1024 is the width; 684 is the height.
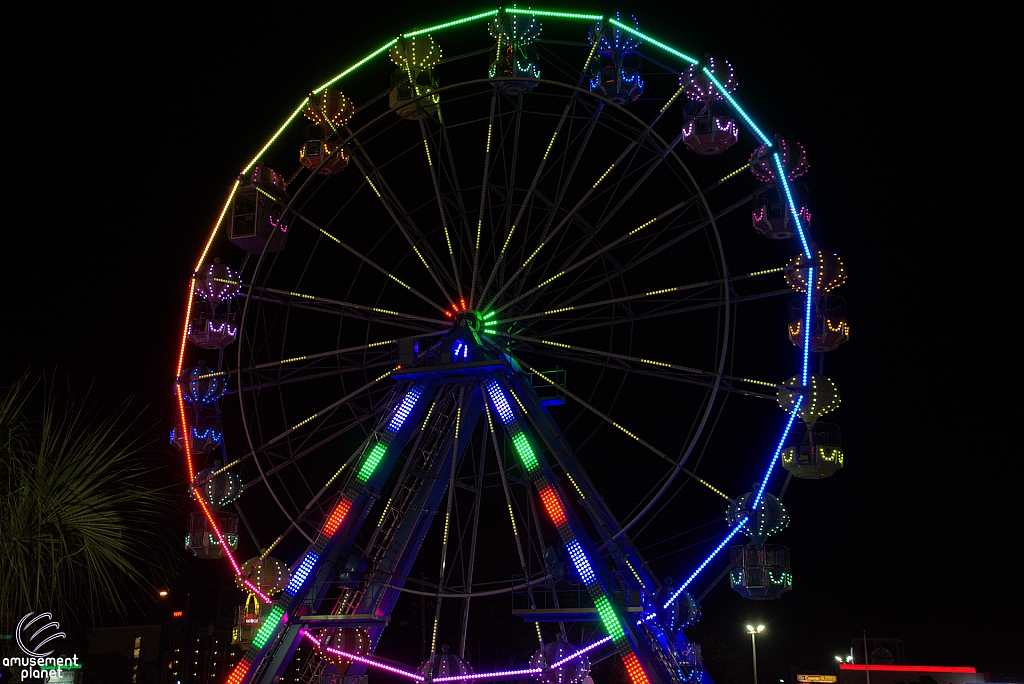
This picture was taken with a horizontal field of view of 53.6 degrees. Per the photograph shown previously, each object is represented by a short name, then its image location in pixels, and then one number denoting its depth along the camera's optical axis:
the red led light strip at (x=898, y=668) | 26.56
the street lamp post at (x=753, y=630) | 31.84
